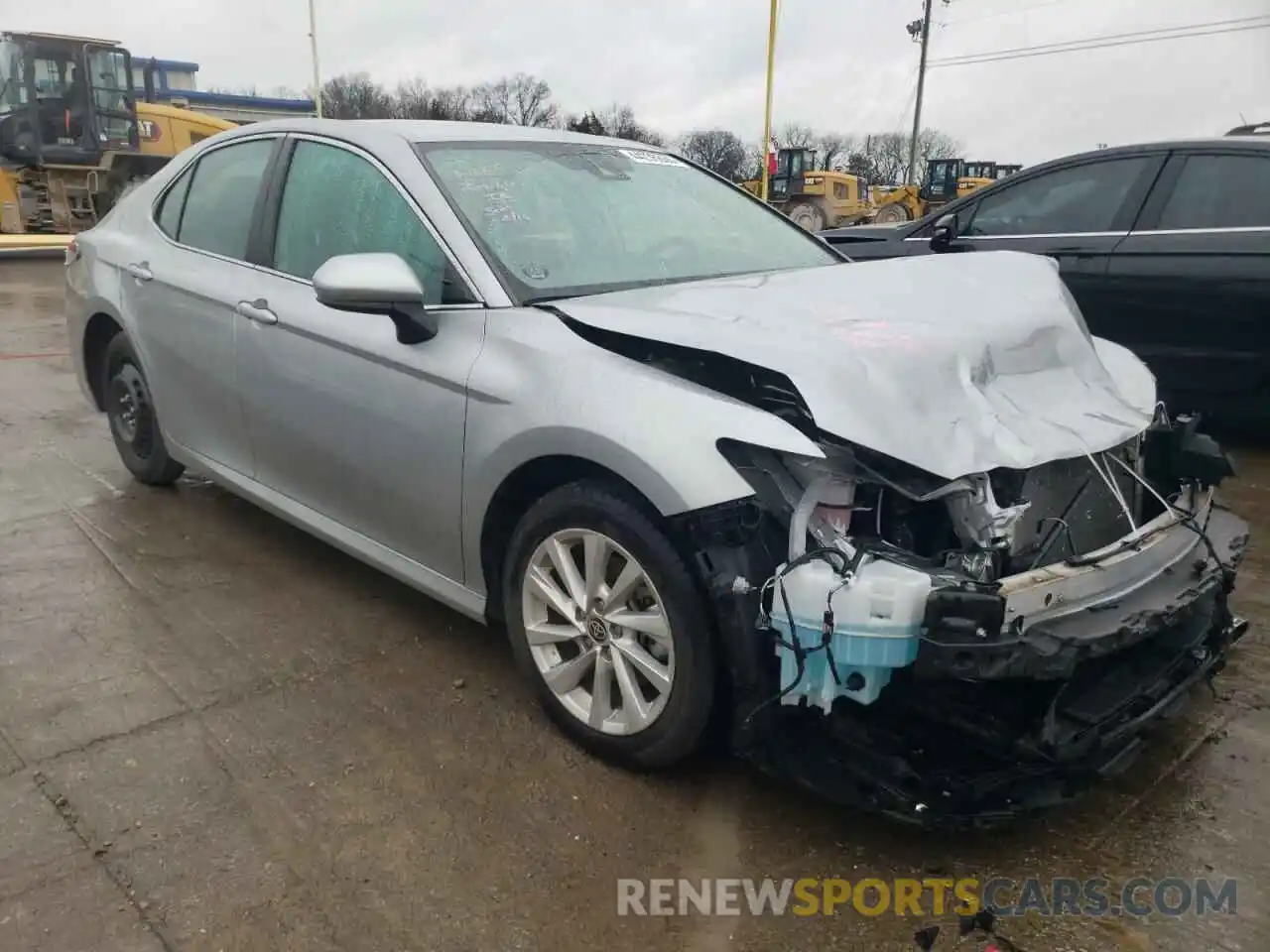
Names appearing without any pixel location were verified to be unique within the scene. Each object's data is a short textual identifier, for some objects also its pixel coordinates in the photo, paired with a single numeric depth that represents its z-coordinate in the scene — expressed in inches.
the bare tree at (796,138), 2928.2
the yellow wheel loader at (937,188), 1040.8
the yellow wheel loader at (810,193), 1091.9
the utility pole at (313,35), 1004.9
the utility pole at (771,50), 944.3
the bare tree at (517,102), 2706.7
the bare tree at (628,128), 2268.7
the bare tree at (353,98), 2155.5
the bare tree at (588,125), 1501.0
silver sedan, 88.6
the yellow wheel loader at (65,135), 661.3
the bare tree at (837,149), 2737.2
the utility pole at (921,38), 1561.3
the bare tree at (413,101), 2133.4
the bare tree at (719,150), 2349.9
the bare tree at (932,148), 2982.3
